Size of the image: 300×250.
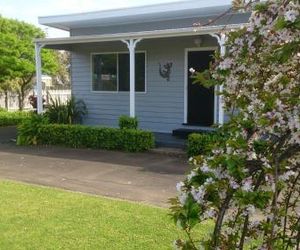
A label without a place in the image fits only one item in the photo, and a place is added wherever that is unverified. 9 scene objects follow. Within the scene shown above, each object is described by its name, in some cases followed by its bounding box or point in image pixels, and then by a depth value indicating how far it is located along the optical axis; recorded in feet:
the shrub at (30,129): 42.04
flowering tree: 6.55
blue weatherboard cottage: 41.16
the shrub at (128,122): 38.04
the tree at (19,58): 72.64
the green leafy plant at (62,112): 44.42
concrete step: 35.12
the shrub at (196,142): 32.96
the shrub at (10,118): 62.13
